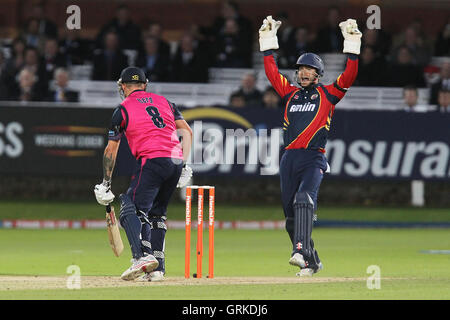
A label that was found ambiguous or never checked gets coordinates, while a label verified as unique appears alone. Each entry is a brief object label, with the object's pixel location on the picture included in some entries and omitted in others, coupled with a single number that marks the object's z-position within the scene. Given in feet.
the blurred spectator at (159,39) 80.87
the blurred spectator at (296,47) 80.28
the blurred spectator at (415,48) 82.58
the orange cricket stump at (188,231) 41.29
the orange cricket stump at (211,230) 40.64
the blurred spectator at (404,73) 80.79
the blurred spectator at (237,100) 74.08
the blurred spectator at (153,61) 80.18
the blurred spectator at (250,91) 74.54
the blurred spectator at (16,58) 78.48
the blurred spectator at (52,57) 78.84
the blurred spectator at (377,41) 80.63
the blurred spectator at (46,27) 83.87
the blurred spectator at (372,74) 80.59
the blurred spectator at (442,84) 78.07
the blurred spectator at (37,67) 77.15
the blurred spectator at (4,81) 76.43
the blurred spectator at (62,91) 74.59
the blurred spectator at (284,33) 81.52
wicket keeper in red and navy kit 41.60
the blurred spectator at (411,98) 74.08
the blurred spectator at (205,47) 81.20
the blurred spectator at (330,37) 82.94
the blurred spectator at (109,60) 79.30
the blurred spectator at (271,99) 74.08
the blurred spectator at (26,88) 75.66
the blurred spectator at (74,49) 81.35
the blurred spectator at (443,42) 84.53
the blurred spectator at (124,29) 82.69
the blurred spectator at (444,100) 74.02
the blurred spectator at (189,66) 80.64
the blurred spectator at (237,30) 81.82
